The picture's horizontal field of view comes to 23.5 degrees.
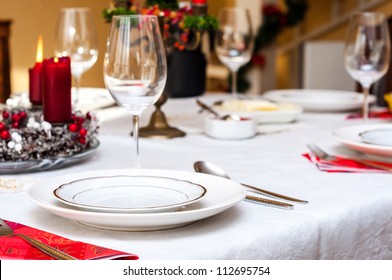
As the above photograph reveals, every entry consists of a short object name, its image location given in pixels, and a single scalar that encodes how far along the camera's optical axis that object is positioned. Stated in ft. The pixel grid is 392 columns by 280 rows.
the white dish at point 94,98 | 7.08
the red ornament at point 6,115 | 5.12
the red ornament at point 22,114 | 5.09
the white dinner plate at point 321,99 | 7.18
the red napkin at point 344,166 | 4.93
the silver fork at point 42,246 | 3.51
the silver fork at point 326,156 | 5.01
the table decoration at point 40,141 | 4.79
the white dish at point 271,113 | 6.42
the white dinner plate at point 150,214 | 3.66
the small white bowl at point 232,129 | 5.90
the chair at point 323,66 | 10.14
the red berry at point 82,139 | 5.04
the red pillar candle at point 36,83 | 5.44
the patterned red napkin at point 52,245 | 3.50
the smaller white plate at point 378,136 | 5.30
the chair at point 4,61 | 15.91
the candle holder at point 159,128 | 6.08
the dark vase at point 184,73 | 8.10
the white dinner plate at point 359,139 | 5.05
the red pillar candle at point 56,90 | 5.09
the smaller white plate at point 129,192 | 3.97
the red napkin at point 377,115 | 6.89
